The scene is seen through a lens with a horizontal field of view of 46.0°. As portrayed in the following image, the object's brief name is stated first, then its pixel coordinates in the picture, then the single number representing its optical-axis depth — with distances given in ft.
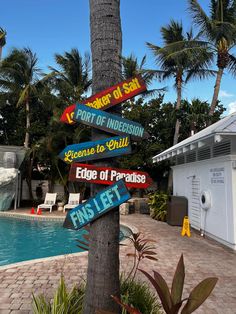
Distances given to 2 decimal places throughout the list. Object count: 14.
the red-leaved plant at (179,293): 5.97
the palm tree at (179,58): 51.93
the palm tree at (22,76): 66.28
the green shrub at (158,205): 39.89
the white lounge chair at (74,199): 49.80
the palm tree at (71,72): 70.47
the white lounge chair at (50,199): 51.41
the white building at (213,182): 22.43
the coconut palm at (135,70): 66.62
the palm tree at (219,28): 50.01
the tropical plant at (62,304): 8.76
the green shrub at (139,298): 9.81
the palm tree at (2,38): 74.89
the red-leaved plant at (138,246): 10.40
